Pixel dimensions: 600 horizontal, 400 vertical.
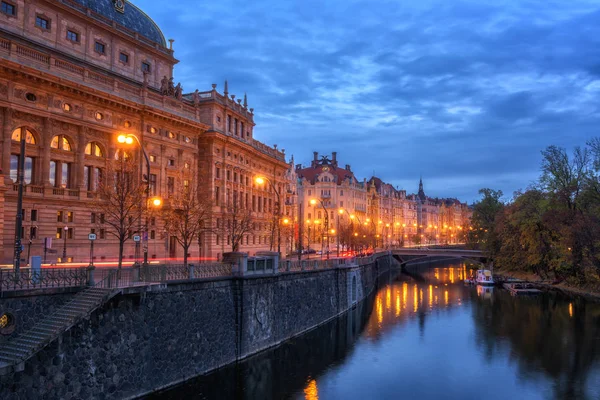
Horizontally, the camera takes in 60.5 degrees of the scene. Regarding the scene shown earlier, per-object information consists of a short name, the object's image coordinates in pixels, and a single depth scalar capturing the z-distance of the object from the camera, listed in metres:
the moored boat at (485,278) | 80.37
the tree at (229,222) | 56.67
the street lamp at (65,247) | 40.38
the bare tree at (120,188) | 32.86
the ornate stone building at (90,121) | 38.72
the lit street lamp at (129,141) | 25.59
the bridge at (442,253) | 94.84
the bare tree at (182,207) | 41.75
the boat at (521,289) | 69.62
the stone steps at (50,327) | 18.22
